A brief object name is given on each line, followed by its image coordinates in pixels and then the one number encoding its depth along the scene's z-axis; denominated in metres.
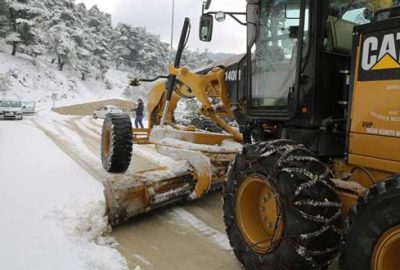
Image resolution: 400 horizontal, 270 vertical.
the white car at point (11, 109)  27.59
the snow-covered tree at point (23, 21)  45.71
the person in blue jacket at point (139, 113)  21.22
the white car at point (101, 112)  35.00
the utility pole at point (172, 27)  12.90
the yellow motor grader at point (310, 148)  3.29
